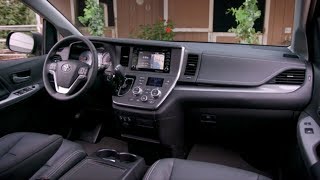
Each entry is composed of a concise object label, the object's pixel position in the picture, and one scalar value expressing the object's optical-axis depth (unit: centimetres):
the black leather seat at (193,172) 168
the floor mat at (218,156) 282
